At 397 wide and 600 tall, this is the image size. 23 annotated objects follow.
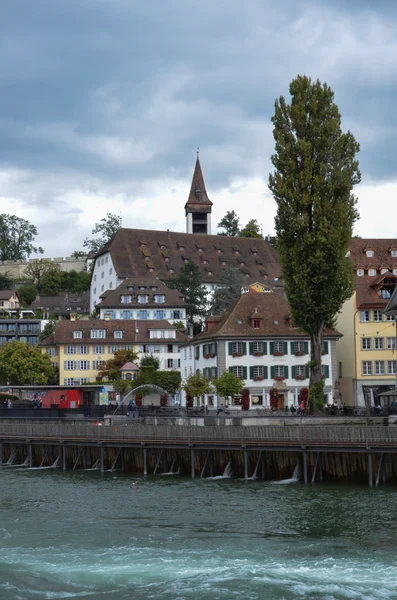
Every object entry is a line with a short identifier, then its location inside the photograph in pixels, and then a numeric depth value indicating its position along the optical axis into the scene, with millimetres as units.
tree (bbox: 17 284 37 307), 154750
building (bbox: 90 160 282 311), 134250
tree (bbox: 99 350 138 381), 95500
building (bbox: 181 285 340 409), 73688
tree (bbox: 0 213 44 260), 179250
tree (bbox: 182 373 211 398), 72000
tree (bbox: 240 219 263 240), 165625
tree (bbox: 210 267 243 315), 118500
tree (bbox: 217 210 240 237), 166875
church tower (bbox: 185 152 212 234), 165250
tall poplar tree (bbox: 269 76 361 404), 57062
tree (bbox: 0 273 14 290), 162625
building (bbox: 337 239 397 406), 76250
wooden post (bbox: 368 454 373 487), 41775
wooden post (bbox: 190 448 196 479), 47750
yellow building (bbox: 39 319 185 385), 99500
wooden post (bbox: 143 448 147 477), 49656
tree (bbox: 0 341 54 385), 97938
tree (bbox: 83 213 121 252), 167000
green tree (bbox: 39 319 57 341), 117562
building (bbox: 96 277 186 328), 113188
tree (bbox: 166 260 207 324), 123188
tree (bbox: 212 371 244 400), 69500
